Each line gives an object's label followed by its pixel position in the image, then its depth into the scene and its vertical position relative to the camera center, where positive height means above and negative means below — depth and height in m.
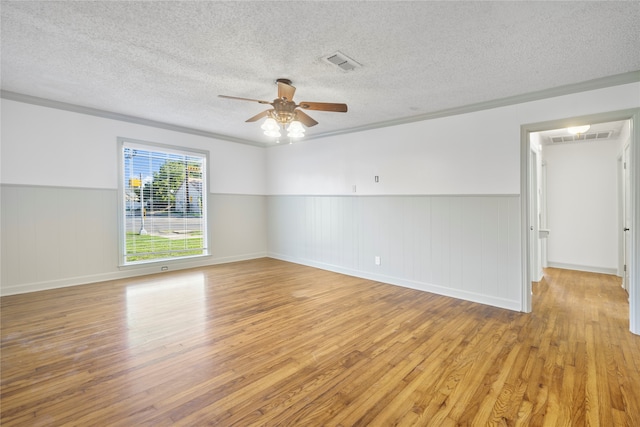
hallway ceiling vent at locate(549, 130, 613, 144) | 5.00 +1.30
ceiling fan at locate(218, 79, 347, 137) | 3.05 +1.08
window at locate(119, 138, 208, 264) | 5.04 +0.22
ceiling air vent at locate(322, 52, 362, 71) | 2.74 +1.44
